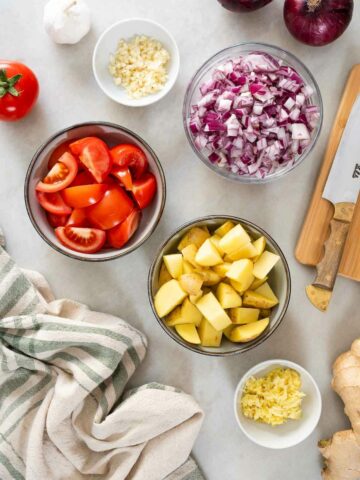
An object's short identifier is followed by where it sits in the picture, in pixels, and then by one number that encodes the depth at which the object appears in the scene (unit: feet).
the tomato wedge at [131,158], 4.90
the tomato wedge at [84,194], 4.80
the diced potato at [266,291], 5.03
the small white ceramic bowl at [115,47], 5.13
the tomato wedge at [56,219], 5.00
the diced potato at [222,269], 4.82
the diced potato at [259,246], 4.86
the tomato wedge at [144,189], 4.91
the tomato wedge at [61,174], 4.86
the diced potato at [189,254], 4.86
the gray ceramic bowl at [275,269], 4.88
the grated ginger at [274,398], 5.23
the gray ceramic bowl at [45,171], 4.87
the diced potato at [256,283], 4.96
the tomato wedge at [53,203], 4.93
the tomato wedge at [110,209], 4.86
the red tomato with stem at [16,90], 4.84
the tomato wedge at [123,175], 4.87
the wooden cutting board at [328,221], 5.27
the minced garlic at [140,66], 5.15
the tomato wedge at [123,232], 4.95
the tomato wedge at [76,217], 4.93
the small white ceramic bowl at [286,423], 5.26
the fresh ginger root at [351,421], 5.19
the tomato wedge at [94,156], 4.80
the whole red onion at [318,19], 4.89
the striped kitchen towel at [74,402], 5.13
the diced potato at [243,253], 4.76
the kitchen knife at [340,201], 5.03
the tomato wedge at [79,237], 4.93
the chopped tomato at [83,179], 4.95
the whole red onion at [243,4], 4.99
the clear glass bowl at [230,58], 4.98
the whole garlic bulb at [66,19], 5.01
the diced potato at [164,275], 5.07
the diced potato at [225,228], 4.96
